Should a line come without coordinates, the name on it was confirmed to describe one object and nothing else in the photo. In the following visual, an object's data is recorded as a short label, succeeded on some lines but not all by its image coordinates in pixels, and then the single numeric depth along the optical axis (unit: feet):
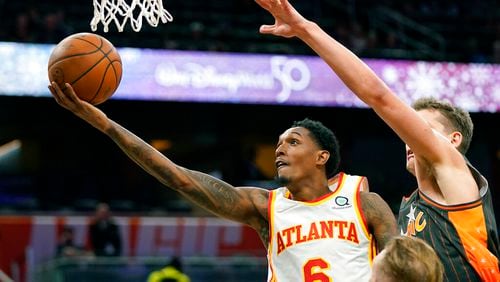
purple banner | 80.89
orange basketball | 26.46
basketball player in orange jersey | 20.12
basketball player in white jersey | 27.02
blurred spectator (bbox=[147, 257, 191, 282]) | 56.81
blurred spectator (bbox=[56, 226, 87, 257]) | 68.36
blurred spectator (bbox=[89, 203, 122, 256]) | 74.39
